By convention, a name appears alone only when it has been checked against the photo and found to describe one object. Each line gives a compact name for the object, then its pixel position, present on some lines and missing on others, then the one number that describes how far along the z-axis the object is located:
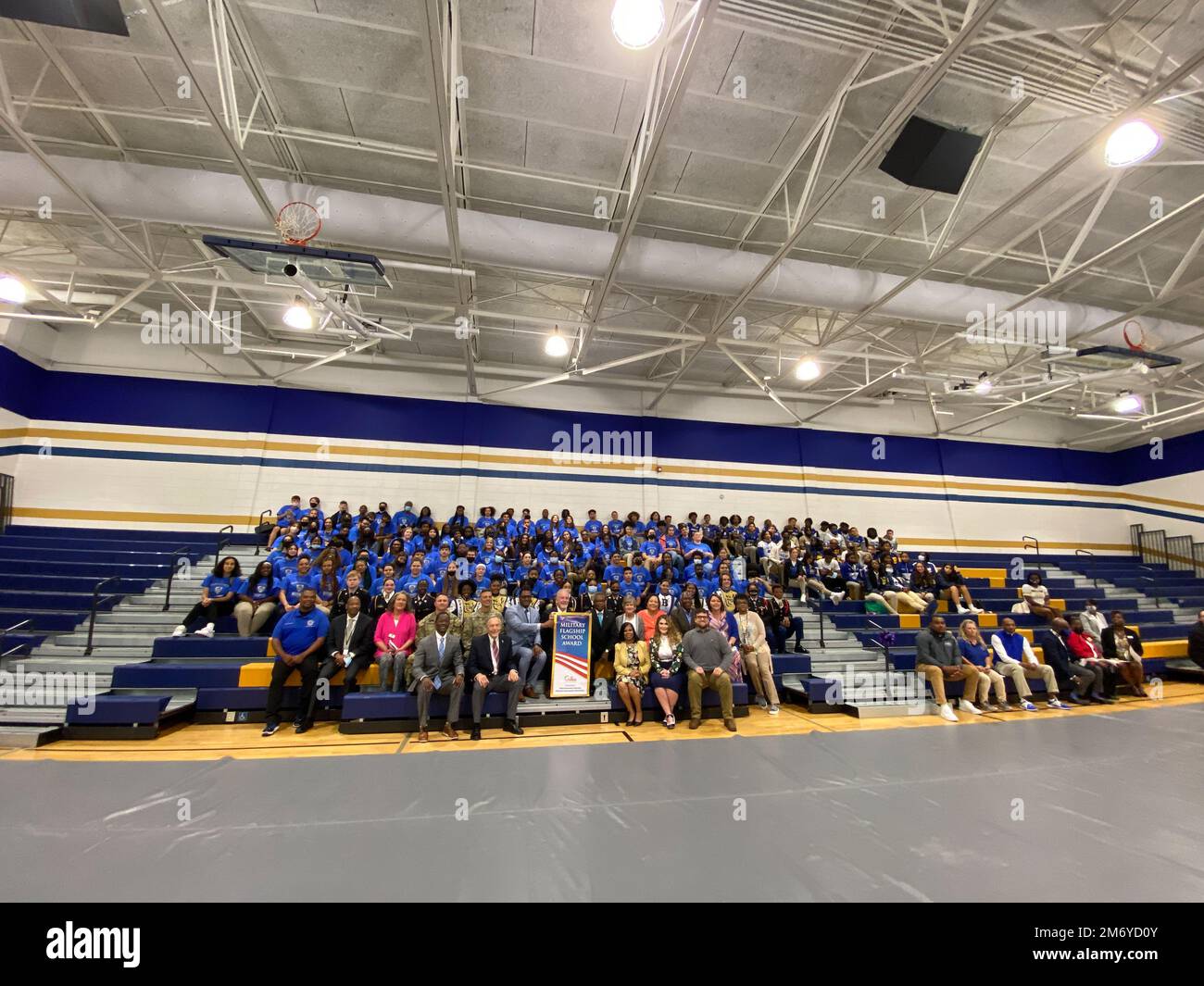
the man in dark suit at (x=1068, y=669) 7.57
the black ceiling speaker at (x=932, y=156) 5.90
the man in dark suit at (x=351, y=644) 5.88
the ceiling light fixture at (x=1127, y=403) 11.25
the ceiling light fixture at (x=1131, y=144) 5.27
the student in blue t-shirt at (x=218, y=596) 7.06
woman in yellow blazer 6.02
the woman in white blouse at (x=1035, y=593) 9.74
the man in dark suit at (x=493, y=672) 5.54
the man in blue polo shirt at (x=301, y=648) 5.49
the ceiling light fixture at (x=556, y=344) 9.80
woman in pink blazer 5.89
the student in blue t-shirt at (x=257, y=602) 7.03
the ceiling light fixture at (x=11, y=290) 8.38
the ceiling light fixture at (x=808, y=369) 10.95
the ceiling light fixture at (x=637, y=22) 4.10
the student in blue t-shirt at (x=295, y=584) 7.58
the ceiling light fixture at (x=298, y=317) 8.36
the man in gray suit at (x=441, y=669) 5.45
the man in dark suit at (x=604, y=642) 6.97
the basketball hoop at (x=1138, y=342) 9.20
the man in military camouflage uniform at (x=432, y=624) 5.81
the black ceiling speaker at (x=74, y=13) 4.55
